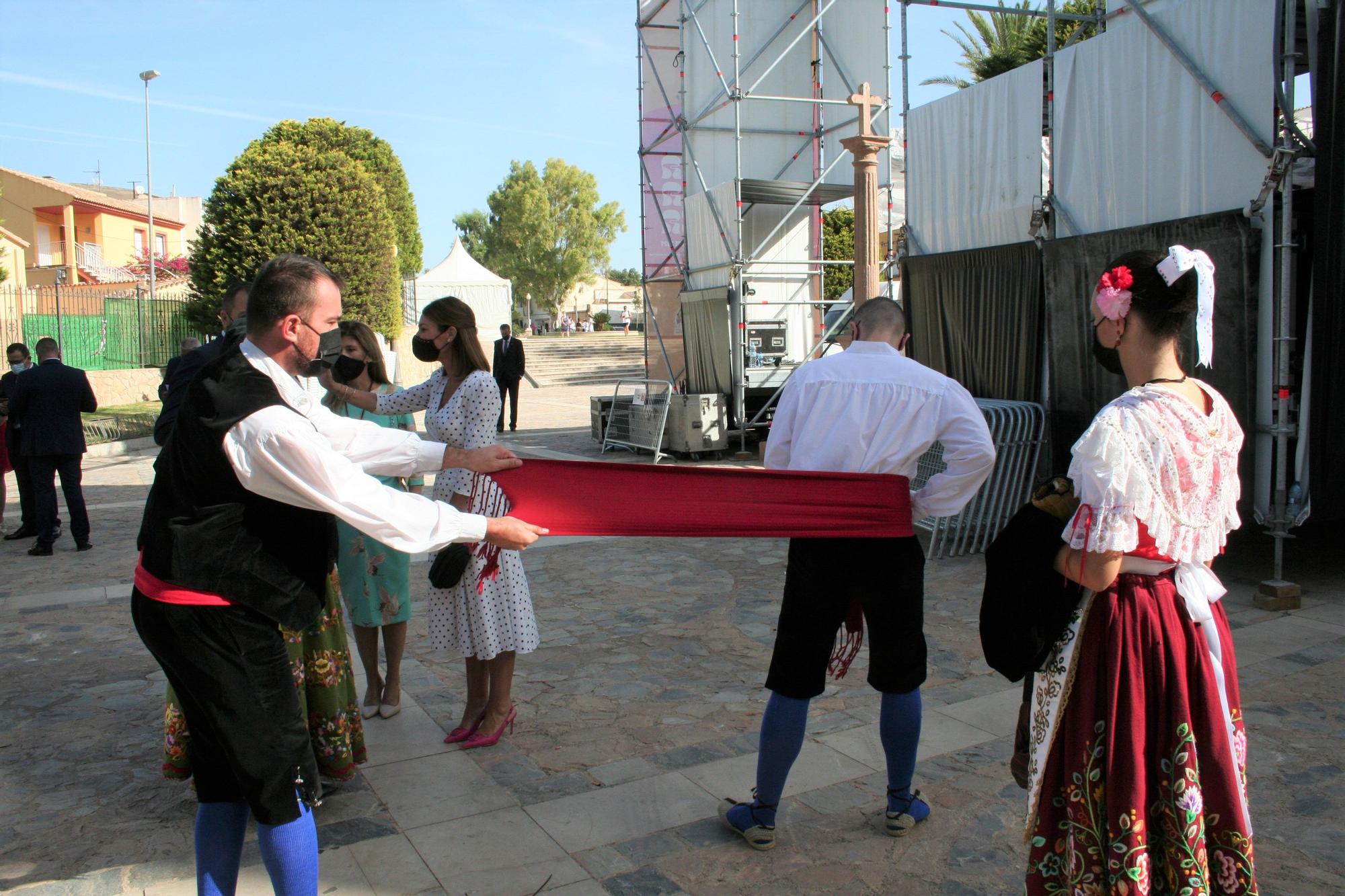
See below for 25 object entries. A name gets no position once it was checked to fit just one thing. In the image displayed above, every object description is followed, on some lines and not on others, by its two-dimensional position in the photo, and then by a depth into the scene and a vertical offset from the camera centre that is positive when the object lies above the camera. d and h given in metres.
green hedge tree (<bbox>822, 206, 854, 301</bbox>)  26.17 +3.17
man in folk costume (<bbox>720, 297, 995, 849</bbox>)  3.12 -0.61
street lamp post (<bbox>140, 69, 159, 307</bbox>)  31.61 +9.70
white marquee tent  39.44 +3.43
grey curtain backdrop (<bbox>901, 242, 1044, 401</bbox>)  7.84 +0.38
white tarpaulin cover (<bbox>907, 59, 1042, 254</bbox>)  7.87 +1.69
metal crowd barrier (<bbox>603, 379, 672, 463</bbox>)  12.88 -0.68
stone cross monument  8.83 +1.39
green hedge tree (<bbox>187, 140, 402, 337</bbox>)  23.03 +3.85
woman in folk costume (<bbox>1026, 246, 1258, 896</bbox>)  2.22 -0.65
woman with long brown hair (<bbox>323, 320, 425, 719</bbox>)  4.32 -0.89
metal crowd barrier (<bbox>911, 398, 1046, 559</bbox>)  7.49 -0.96
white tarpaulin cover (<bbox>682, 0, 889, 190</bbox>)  13.58 +4.06
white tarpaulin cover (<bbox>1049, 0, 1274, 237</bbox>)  6.08 +1.63
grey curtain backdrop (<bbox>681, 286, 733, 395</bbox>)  13.12 +0.37
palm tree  22.17 +7.78
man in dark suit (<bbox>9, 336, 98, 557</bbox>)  8.45 -0.45
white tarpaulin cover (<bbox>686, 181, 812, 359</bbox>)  13.54 +1.50
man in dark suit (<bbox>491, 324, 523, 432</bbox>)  15.52 +0.15
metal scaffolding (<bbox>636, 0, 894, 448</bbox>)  12.96 +3.29
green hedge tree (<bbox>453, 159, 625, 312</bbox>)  66.56 +9.73
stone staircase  34.59 +0.44
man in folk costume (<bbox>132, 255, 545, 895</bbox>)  2.37 -0.43
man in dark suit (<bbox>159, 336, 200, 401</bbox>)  6.00 +0.05
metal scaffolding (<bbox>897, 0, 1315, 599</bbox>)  5.75 +0.39
